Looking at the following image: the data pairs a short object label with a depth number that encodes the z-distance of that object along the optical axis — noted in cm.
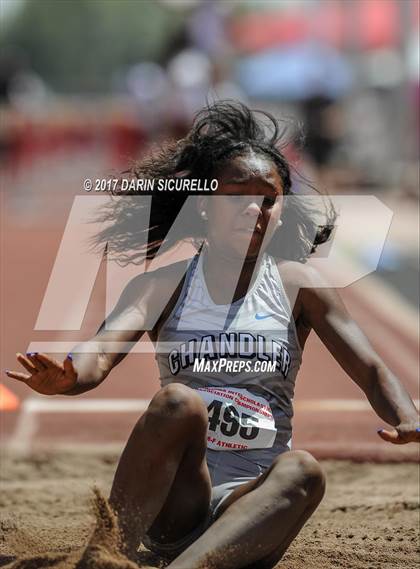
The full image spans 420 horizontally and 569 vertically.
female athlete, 632
